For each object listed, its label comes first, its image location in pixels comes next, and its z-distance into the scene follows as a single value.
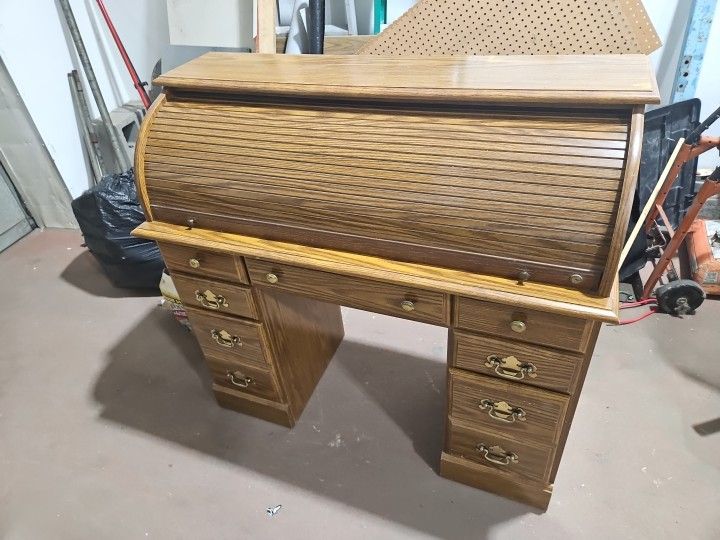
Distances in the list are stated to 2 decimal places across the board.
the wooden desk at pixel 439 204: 1.01
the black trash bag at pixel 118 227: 2.41
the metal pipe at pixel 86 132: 2.86
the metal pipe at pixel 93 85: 2.65
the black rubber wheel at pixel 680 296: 2.15
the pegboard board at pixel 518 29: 1.38
